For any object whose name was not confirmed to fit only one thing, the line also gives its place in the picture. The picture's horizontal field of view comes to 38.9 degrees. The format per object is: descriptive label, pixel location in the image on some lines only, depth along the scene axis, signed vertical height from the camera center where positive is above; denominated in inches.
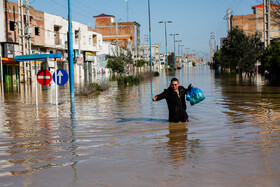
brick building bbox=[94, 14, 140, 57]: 4028.1 +510.1
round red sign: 597.6 +3.3
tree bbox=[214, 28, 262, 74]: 1585.9 +112.7
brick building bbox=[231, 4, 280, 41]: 3329.2 +449.0
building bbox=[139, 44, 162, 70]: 5099.9 +384.1
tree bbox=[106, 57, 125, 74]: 1633.9 +52.9
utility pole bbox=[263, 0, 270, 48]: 1273.7 +174.4
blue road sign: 630.5 +4.3
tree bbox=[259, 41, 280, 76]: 1064.7 +44.6
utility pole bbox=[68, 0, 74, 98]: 741.9 +47.9
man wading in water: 379.9 -23.0
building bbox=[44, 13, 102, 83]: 2041.1 +219.5
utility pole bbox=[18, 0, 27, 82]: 1473.3 +179.8
